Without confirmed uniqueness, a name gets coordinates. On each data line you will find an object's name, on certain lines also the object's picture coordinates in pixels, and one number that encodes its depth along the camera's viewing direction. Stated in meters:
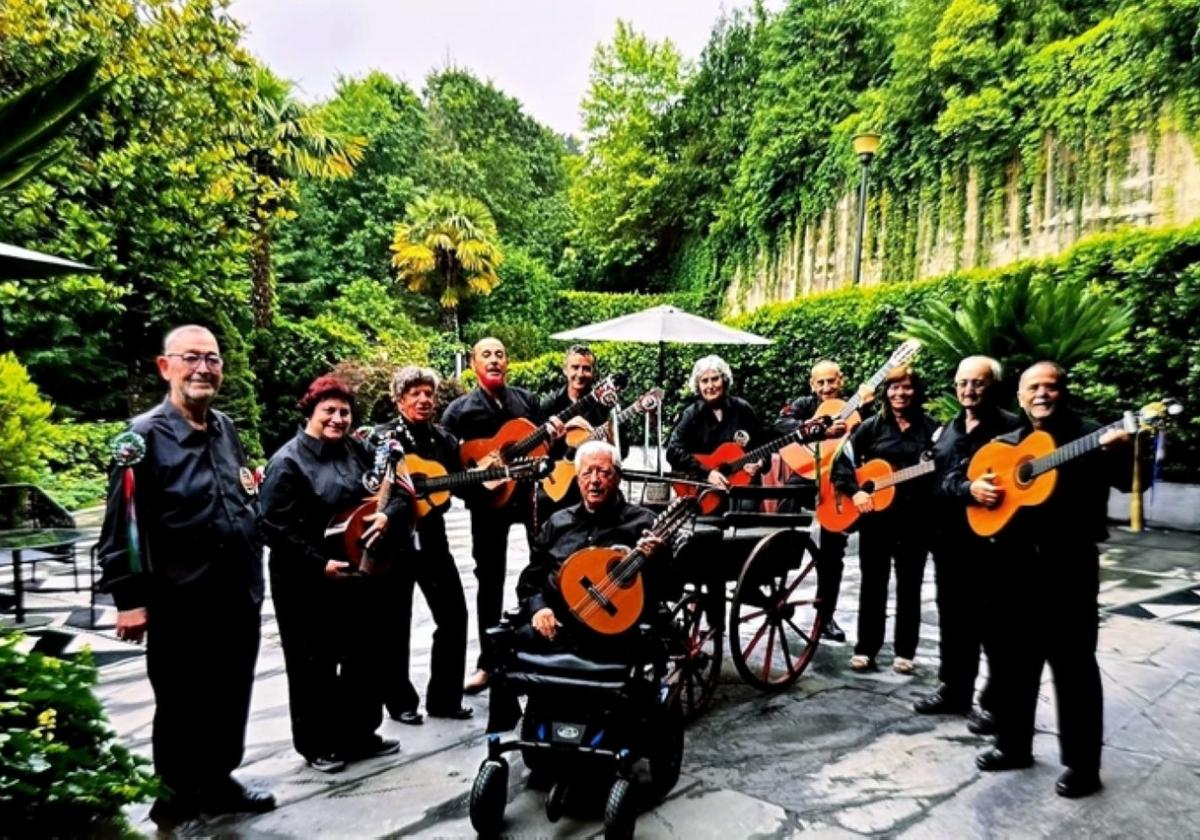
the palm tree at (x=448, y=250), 25.70
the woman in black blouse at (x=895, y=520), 4.61
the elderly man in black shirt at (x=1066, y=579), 3.24
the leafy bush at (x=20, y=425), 8.43
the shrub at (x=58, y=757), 1.70
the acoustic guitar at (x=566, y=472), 5.14
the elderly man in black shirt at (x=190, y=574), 2.93
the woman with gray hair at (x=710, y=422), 5.36
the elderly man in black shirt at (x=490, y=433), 4.73
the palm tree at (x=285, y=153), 18.48
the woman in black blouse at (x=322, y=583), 3.45
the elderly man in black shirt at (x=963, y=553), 3.88
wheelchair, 3.00
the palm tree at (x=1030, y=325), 6.05
